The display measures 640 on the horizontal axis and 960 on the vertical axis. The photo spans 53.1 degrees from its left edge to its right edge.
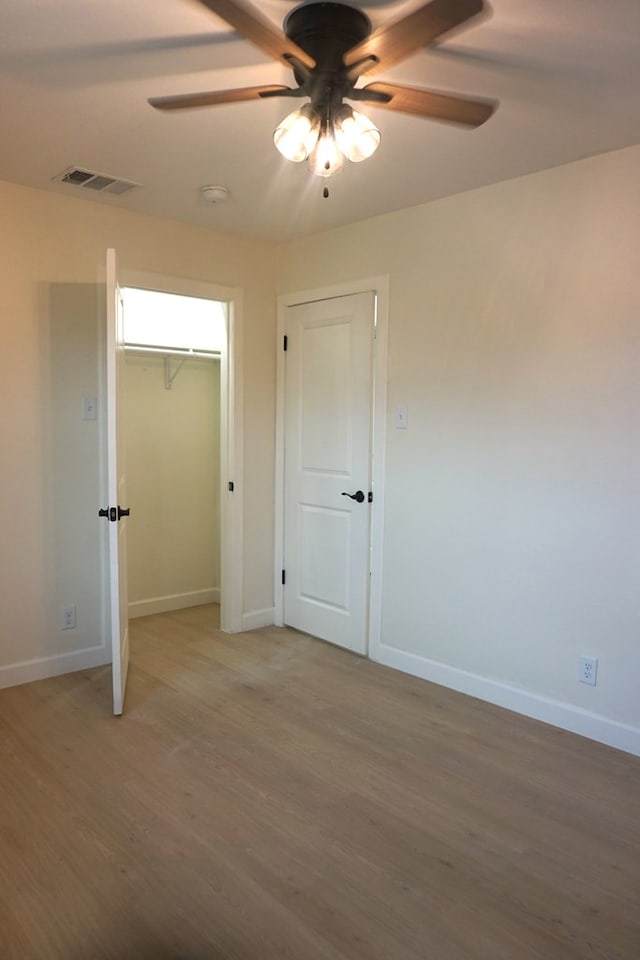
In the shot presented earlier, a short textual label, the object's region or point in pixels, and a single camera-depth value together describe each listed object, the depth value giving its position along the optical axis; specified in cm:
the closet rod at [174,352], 415
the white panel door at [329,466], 369
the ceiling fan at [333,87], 155
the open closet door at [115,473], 282
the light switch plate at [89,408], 341
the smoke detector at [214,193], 309
